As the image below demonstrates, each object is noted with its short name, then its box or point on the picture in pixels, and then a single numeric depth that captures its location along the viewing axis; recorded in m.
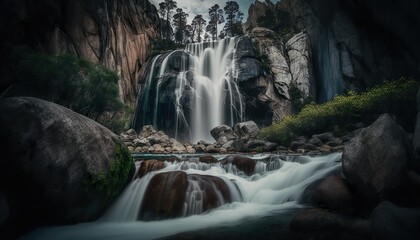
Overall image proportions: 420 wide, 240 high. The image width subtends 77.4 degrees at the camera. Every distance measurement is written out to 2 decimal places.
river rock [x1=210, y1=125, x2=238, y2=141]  30.48
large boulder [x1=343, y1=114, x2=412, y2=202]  6.13
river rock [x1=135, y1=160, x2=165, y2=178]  9.29
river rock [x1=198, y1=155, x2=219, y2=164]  12.16
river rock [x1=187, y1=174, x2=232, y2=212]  7.99
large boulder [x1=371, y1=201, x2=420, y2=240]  4.03
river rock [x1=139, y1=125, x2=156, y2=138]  32.88
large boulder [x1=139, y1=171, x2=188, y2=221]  7.43
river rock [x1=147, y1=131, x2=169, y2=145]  29.56
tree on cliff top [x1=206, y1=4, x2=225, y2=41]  71.62
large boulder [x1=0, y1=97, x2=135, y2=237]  5.78
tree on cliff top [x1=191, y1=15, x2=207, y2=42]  70.57
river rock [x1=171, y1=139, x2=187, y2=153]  25.84
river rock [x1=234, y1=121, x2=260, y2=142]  30.40
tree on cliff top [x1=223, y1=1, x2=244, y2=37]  68.00
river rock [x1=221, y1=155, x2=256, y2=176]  11.17
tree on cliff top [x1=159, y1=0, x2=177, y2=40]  64.25
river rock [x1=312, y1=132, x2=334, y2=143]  20.74
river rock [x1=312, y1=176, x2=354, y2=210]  6.62
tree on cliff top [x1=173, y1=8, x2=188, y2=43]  63.62
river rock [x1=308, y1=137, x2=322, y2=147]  19.60
